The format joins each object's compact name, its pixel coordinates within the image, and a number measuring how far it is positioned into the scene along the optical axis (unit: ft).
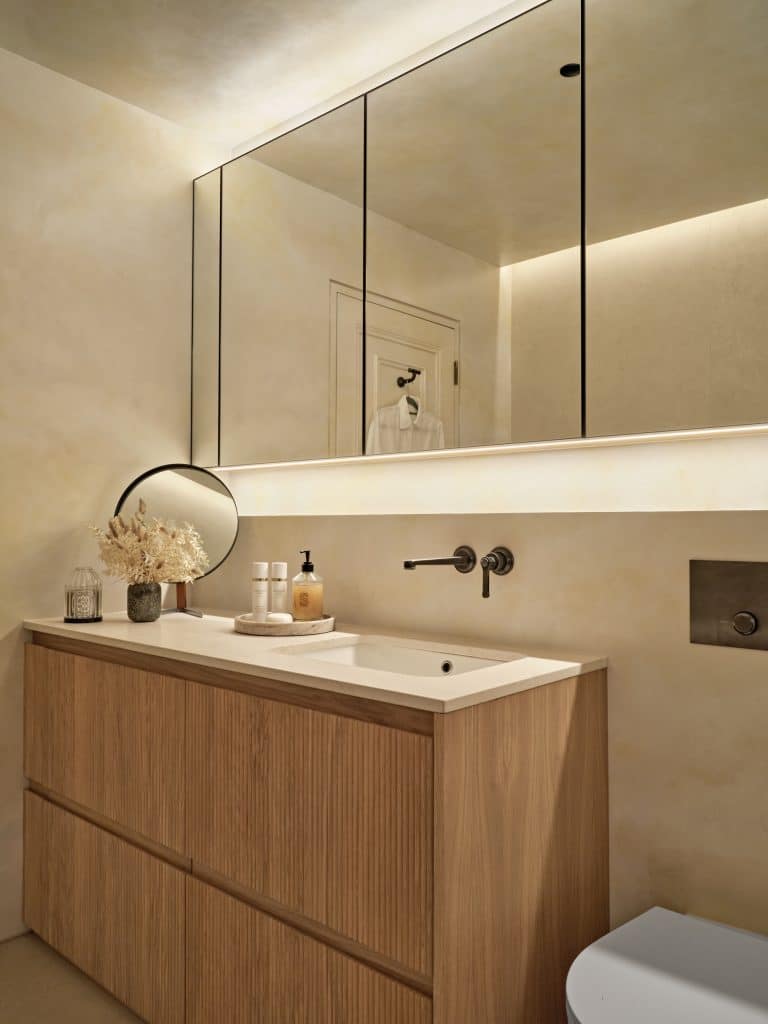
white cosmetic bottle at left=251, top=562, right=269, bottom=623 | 6.55
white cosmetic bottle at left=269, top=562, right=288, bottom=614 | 6.62
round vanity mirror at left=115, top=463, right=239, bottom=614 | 7.85
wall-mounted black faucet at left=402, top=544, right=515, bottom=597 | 5.79
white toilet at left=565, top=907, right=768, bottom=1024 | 3.69
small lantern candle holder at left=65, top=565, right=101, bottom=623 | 6.95
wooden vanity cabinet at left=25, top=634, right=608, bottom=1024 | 4.10
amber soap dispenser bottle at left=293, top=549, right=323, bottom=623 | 6.58
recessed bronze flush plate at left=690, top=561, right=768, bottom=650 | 4.73
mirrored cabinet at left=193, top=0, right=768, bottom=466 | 4.71
